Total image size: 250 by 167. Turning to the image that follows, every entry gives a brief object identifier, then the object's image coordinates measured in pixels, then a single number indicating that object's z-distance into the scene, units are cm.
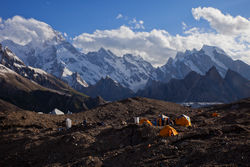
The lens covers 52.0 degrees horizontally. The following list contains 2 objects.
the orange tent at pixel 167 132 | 2167
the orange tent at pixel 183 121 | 3085
